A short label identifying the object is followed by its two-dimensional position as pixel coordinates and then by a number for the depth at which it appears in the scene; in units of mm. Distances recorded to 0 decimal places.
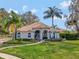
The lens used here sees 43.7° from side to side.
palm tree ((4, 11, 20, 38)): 25266
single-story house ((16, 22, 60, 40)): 25596
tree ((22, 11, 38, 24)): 46365
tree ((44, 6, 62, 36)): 32361
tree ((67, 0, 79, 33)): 17923
